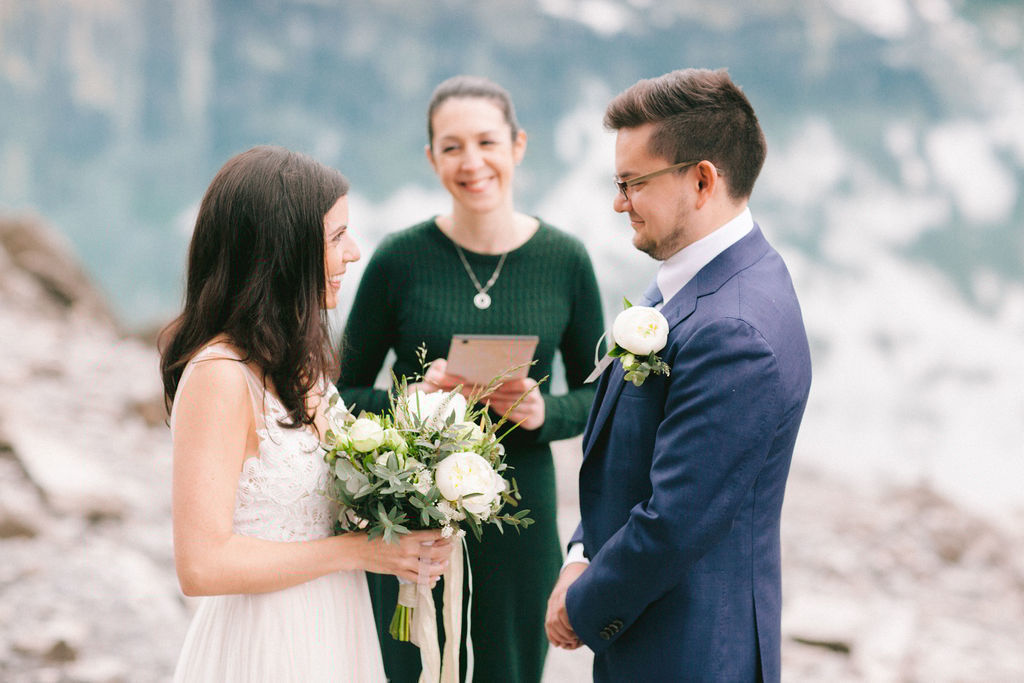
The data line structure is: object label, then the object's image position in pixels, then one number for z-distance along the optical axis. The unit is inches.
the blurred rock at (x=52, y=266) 299.0
